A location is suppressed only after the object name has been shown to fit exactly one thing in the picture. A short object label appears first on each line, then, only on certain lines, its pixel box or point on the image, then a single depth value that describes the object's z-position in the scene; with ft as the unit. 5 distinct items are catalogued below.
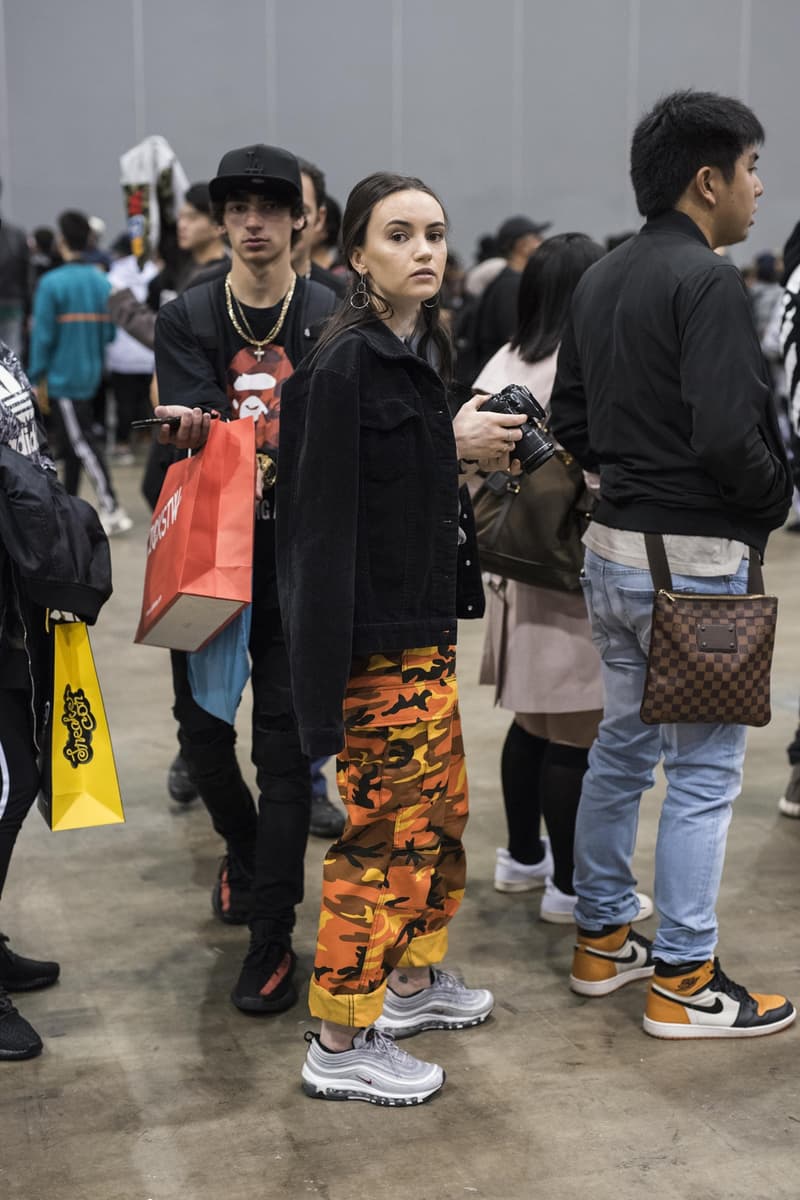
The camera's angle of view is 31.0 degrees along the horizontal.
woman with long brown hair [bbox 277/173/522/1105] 7.51
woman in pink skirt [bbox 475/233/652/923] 10.08
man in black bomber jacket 7.99
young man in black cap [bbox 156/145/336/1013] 9.34
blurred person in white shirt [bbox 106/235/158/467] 33.45
